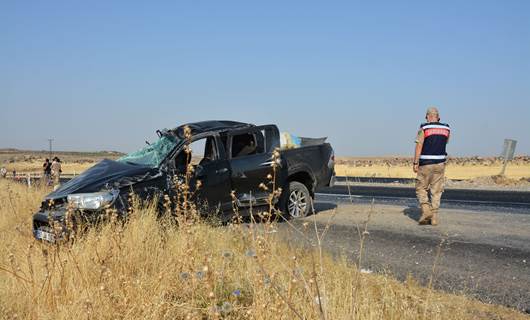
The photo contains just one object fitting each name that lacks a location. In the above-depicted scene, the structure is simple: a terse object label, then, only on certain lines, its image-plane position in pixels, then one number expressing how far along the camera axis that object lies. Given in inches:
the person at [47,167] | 1284.8
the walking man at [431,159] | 376.2
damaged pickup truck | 303.9
